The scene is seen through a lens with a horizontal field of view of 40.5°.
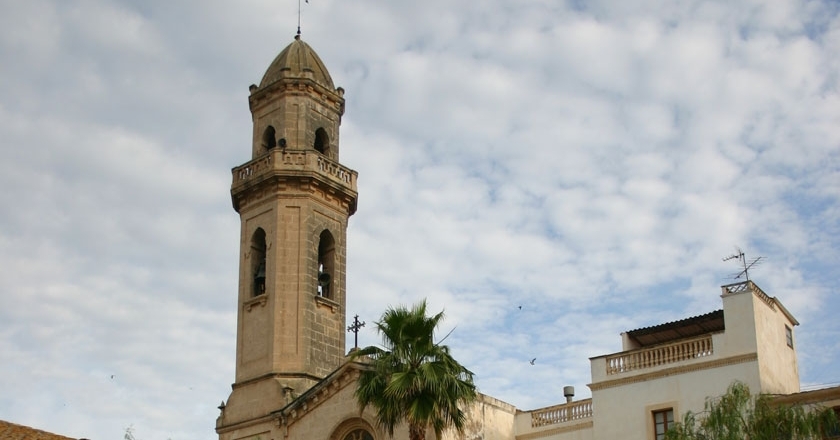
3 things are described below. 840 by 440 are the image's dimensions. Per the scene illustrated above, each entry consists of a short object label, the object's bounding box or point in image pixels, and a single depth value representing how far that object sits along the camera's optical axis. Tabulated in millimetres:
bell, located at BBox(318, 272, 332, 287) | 41219
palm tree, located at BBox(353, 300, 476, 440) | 29672
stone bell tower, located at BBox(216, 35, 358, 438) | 38906
